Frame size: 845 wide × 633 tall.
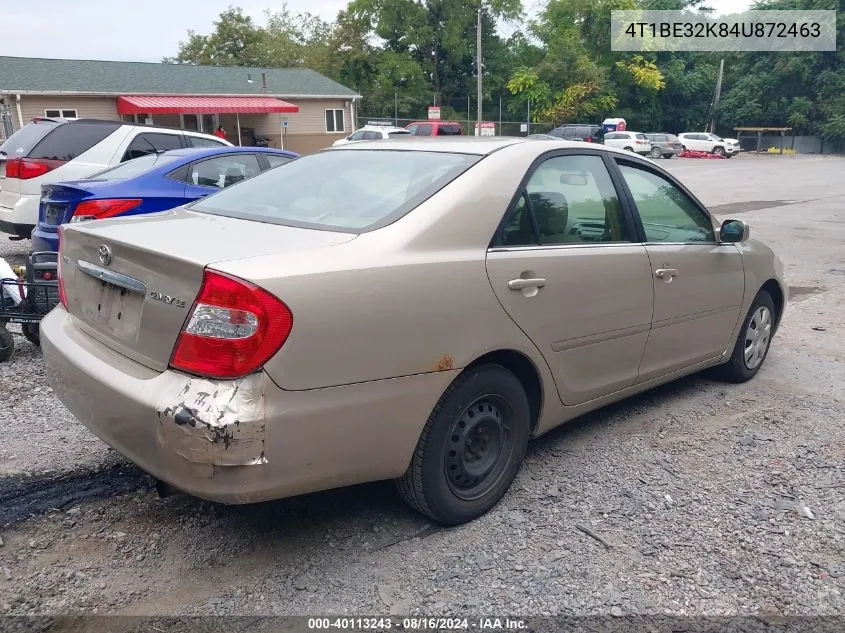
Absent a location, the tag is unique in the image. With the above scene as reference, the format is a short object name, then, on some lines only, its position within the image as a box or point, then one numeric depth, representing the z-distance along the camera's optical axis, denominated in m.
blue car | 6.65
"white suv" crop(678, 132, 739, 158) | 44.53
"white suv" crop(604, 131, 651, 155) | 39.40
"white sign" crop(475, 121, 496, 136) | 38.76
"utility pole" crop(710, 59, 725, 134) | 53.09
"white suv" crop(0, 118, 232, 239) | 8.77
